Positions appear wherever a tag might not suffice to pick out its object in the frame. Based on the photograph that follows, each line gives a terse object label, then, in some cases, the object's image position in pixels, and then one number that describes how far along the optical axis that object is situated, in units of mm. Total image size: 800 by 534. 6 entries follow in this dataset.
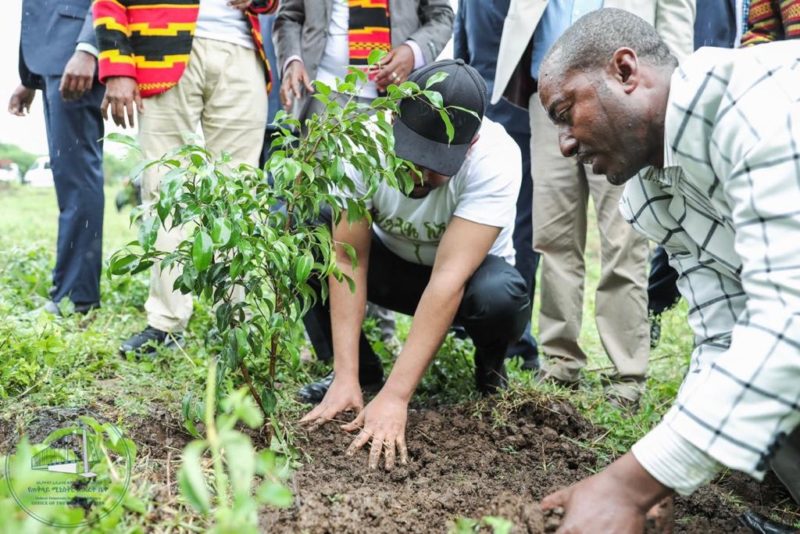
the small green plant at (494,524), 1500
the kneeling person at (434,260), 2602
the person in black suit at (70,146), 3953
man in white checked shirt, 1510
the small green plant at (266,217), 1961
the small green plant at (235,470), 1096
